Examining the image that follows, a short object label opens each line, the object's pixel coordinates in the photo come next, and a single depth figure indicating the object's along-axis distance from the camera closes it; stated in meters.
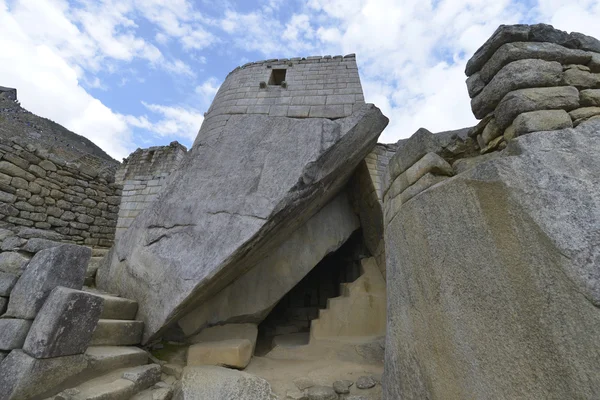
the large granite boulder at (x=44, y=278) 2.16
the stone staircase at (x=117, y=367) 2.08
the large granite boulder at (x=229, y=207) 3.10
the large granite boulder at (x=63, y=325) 1.99
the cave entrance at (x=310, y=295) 5.17
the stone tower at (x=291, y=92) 4.59
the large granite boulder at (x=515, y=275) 1.06
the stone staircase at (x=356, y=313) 4.13
